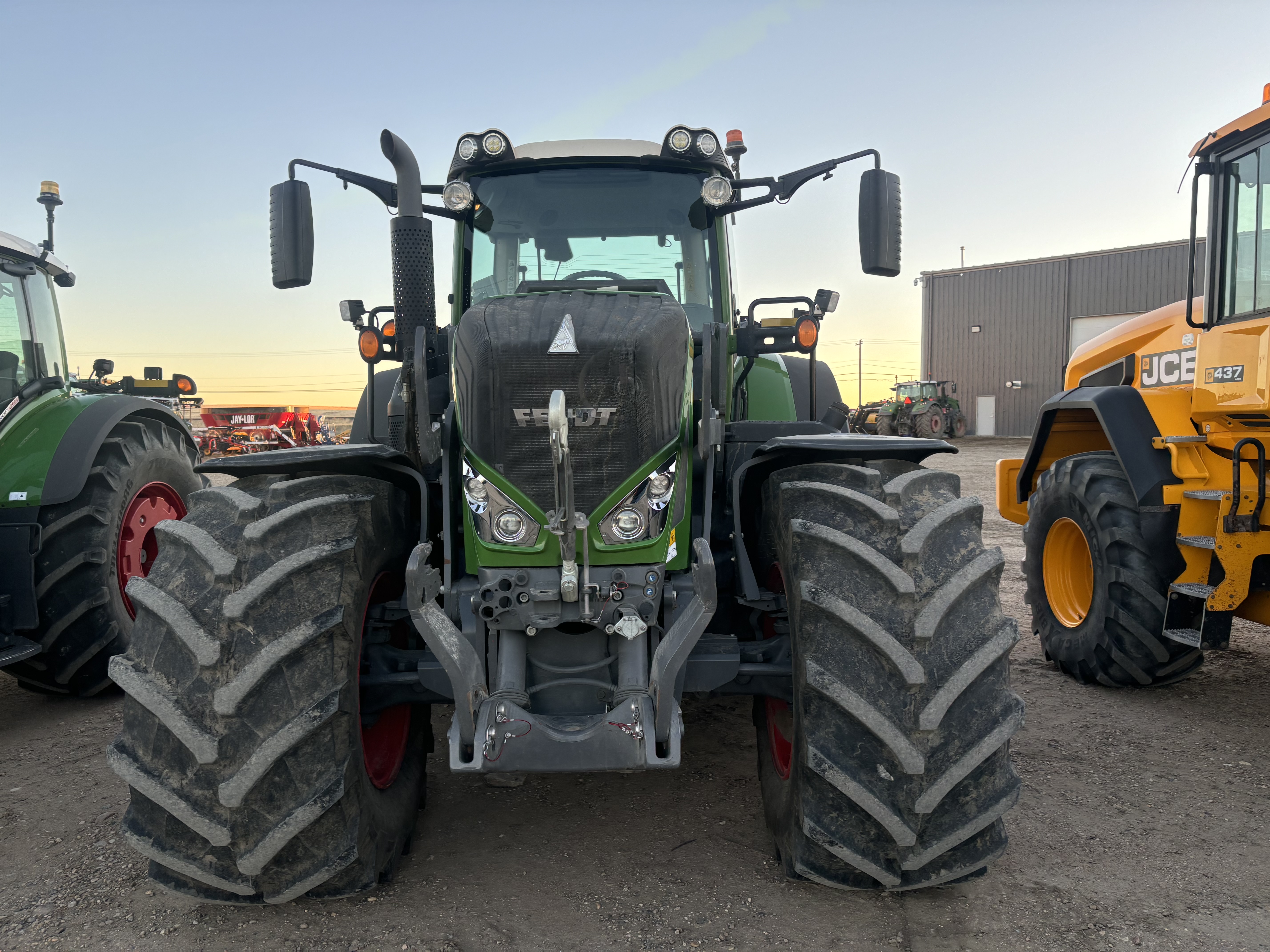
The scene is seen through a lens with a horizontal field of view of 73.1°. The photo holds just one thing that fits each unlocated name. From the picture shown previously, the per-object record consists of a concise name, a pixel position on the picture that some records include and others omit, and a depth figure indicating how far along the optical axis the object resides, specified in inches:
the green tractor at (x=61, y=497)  169.5
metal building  1285.7
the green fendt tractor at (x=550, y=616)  88.4
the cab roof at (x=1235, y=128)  159.9
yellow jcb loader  155.0
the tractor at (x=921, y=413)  1214.3
